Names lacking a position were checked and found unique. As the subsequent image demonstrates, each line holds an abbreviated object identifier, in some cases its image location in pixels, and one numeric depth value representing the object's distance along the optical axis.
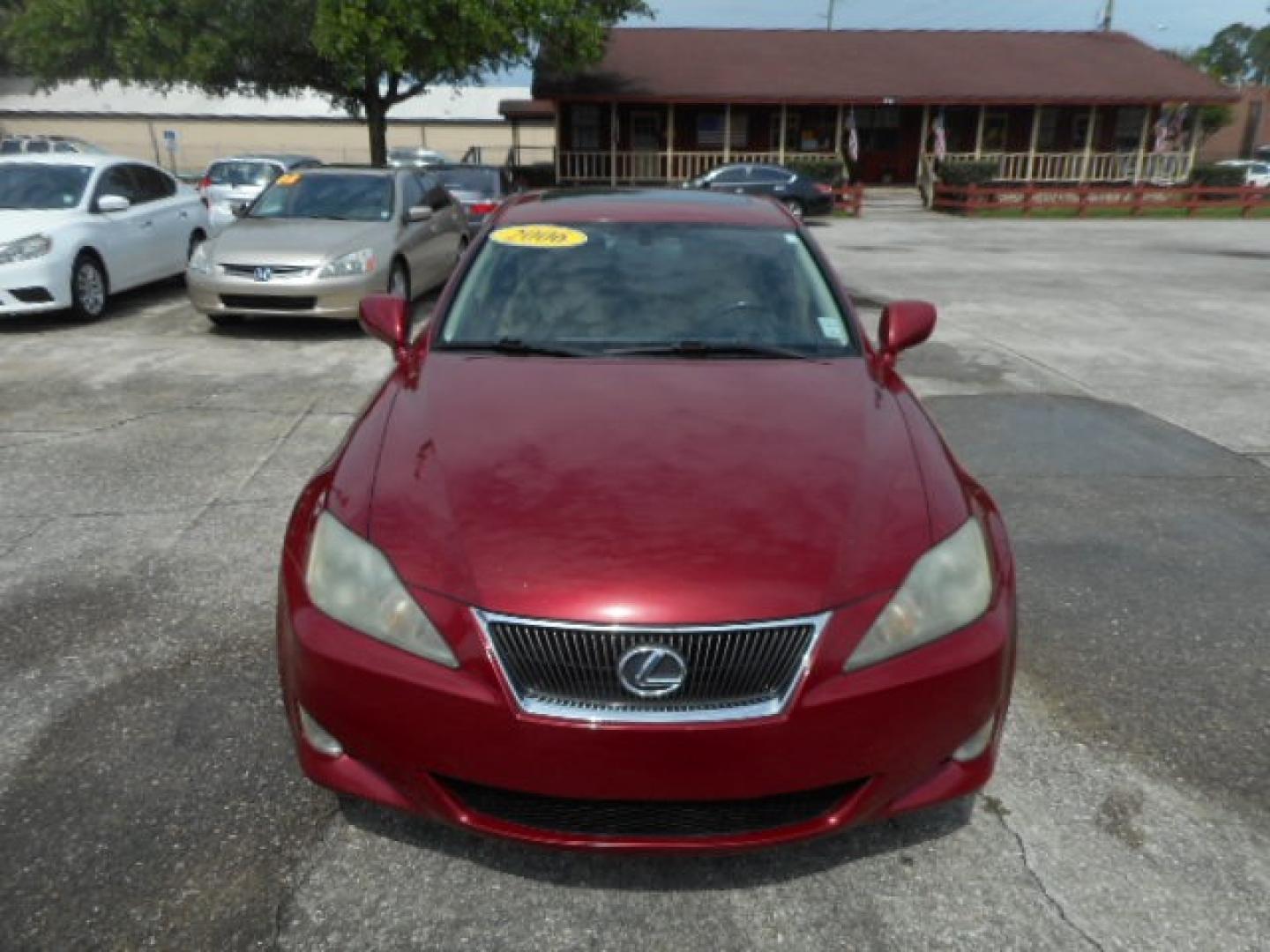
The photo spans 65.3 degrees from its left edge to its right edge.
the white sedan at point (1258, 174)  40.31
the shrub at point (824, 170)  29.64
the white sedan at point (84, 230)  8.54
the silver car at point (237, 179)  18.72
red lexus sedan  2.04
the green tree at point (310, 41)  20.70
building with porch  32.16
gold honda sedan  8.48
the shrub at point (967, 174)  29.41
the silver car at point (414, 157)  32.56
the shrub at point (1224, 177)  32.56
